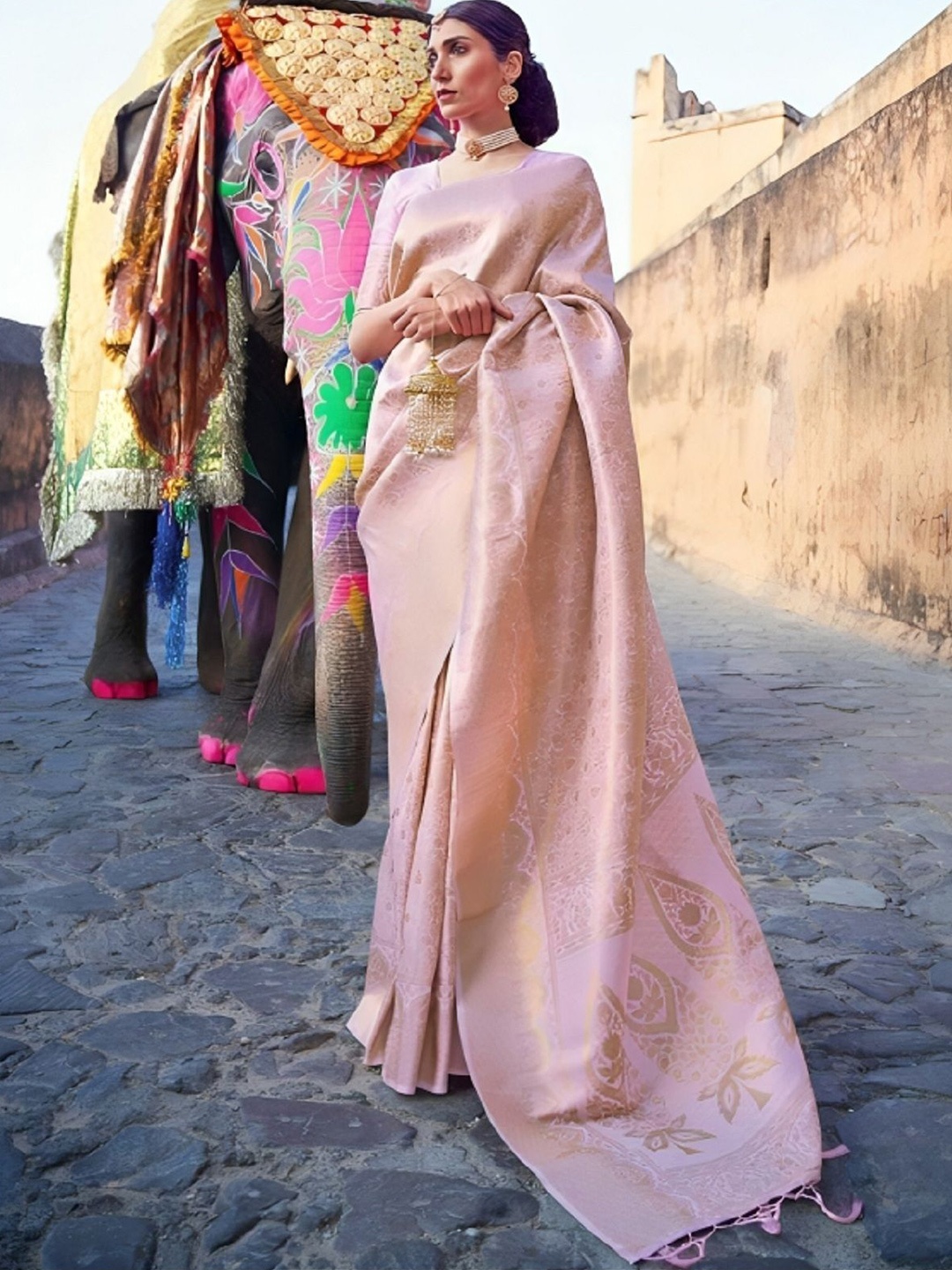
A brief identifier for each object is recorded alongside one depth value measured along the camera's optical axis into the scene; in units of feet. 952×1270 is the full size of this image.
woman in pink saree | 7.02
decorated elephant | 9.77
